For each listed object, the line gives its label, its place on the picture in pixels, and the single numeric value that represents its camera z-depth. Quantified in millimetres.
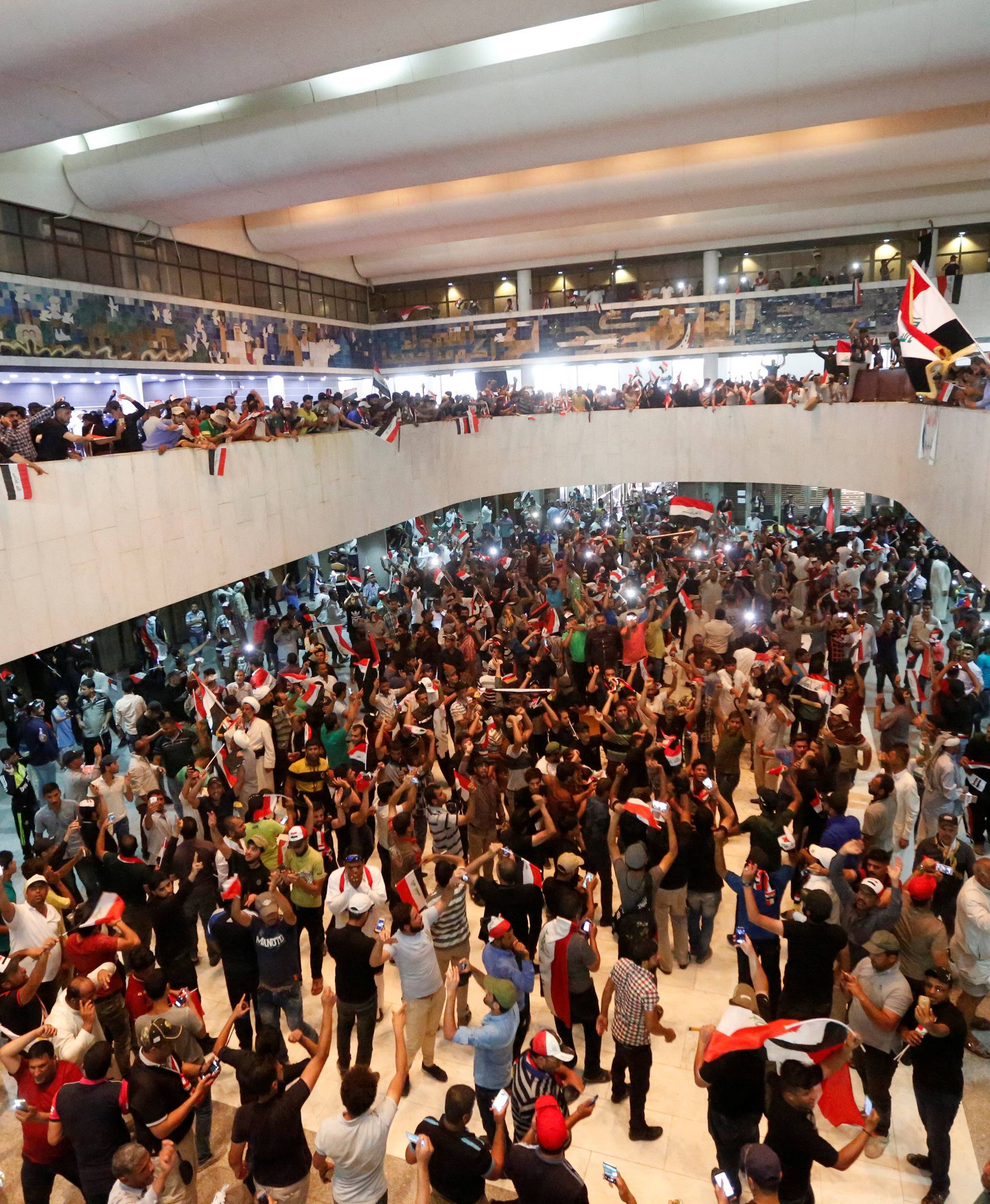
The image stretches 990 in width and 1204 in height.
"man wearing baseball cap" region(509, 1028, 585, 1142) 3941
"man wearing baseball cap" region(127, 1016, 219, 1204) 3975
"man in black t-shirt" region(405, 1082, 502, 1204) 3547
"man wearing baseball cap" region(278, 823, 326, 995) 5715
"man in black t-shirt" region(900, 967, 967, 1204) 4059
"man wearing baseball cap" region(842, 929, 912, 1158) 4359
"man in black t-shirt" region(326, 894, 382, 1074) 4914
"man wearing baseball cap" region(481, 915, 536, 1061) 4602
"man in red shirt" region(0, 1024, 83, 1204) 4133
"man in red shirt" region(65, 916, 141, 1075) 5133
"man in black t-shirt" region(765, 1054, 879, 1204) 3594
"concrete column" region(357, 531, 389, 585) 18531
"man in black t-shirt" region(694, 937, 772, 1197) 3996
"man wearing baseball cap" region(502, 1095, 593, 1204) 3412
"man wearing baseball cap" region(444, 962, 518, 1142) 4352
